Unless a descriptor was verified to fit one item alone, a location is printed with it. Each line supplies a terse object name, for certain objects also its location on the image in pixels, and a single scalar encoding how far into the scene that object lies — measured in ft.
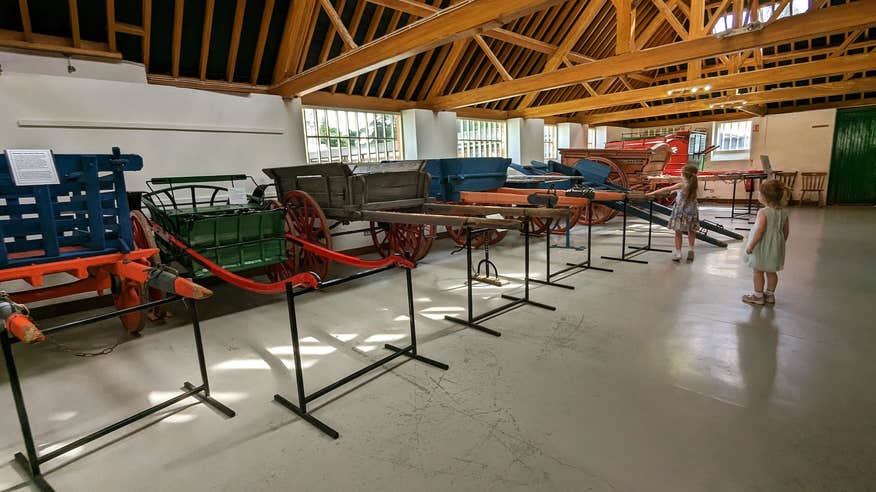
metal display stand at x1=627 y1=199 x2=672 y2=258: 20.93
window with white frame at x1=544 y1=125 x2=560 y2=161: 44.06
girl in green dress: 12.09
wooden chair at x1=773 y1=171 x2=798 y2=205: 41.88
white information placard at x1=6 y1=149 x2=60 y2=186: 8.68
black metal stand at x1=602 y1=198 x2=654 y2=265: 18.80
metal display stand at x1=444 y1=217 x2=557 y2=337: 11.60
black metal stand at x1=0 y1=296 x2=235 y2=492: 6.17
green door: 38.75
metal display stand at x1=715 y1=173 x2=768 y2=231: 30.15
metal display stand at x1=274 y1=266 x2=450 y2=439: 7.41
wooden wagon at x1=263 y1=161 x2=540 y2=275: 15.30
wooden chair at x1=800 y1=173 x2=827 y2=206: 40.96
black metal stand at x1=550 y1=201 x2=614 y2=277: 17.93
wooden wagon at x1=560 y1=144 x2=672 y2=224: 28.66
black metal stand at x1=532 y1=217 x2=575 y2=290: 15.27
